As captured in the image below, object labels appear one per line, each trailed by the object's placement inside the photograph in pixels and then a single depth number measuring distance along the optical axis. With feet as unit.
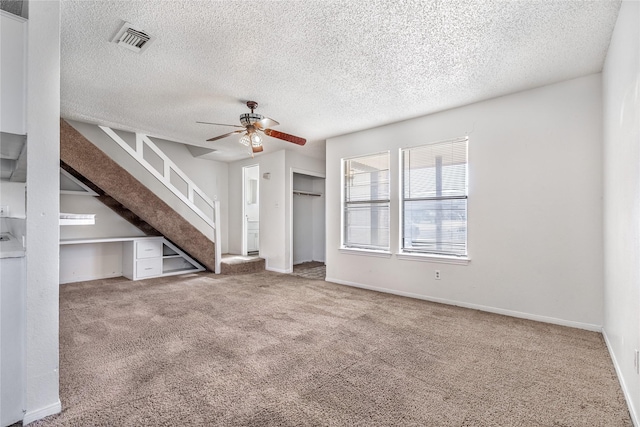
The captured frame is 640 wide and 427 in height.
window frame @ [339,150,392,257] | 15.01
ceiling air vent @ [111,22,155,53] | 7.63
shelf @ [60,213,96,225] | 6.75
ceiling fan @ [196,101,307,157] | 11.98
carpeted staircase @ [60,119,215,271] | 13.03
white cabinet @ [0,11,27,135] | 5.04
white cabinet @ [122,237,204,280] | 17.02
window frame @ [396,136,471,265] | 12.42
